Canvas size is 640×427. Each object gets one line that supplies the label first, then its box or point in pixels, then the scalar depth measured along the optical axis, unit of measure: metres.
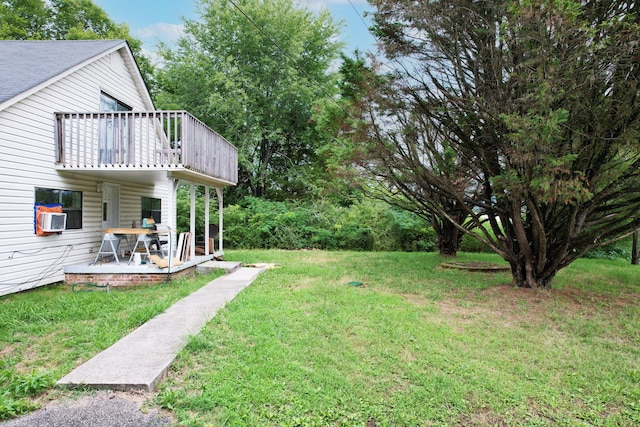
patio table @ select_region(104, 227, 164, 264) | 7.42
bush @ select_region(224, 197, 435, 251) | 14.18
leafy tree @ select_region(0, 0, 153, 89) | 17.36
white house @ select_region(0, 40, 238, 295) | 6.27
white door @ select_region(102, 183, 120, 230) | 8.88
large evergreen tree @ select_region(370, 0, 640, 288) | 4.47
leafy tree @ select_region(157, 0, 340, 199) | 17.48
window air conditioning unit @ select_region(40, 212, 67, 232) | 6.67
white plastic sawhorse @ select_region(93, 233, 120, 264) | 7.66
